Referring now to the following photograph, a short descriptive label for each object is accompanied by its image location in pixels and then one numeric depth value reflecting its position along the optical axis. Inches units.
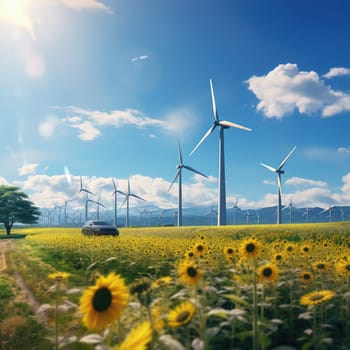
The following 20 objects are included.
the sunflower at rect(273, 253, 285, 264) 252.8
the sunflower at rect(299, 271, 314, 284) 212.5
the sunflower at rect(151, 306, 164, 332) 123.8
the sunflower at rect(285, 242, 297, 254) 269.7
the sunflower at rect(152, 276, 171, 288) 163.0
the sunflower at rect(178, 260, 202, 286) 142.9
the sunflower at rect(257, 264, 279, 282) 184.7
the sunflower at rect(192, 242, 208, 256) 229.3
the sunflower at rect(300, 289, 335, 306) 161.6
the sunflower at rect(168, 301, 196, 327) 110.8
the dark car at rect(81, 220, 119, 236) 1175.6
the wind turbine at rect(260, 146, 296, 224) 2094.0
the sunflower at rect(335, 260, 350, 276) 199.2
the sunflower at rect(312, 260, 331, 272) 215.8
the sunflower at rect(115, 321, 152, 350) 79.3
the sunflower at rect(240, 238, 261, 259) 201.5
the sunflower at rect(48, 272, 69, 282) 179.6
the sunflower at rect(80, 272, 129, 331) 111.1
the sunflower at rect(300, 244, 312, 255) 273.1
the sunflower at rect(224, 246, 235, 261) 252.2
